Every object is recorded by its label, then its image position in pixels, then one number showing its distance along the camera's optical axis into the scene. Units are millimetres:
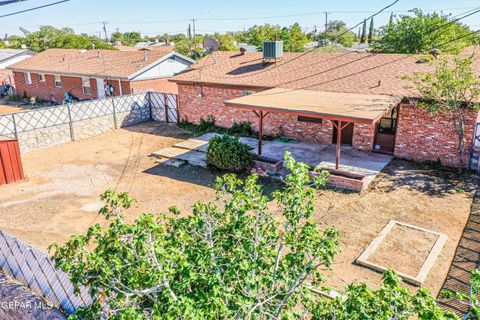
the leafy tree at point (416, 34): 27531
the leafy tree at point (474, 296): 3281
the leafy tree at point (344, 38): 73138
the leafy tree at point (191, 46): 38700
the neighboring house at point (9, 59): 36062
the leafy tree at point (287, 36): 45919
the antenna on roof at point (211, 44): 23312
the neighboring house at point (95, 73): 25688
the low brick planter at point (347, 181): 12977
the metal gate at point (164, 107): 22719
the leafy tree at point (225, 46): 44531
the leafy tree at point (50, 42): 48938
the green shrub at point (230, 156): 14617
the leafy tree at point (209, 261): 3840
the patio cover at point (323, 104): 12961
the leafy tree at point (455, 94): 13141
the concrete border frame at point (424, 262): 8281
